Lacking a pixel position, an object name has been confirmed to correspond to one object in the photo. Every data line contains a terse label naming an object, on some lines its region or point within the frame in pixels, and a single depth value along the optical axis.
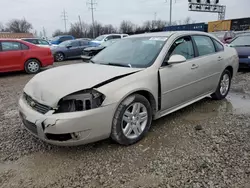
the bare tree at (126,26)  71.53
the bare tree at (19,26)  71.56
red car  8.08
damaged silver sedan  2.50
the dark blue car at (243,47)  7.87
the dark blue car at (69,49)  13.12
